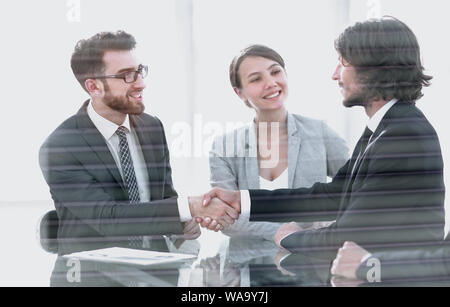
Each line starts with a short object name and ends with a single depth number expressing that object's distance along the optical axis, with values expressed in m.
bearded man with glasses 3.05
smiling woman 3.14
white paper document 2.85
